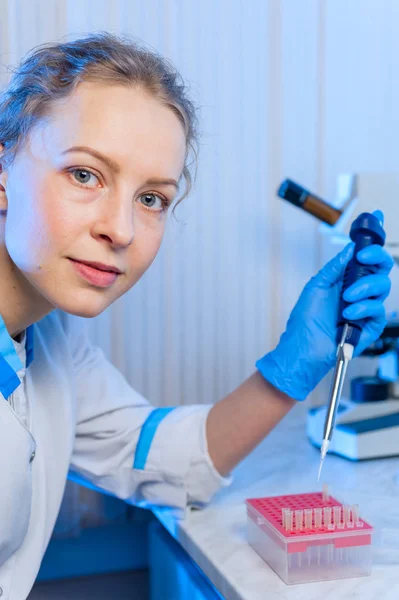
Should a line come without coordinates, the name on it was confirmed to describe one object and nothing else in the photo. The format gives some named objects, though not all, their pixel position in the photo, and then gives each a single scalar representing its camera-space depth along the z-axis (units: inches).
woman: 36.3
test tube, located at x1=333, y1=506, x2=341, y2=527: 36.6
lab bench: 34.9
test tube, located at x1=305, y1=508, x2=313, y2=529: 36.3
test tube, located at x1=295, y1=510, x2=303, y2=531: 36.2
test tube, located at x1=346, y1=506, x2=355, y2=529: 36.1
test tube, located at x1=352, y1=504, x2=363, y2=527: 36.3
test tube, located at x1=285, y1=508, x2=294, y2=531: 36.0
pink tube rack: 35.4
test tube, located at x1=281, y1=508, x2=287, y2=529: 36.2
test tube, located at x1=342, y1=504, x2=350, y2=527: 36.5
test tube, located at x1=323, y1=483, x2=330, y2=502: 39.4
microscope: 54.2
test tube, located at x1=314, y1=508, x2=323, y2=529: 36.4
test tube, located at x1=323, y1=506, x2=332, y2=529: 36.5
